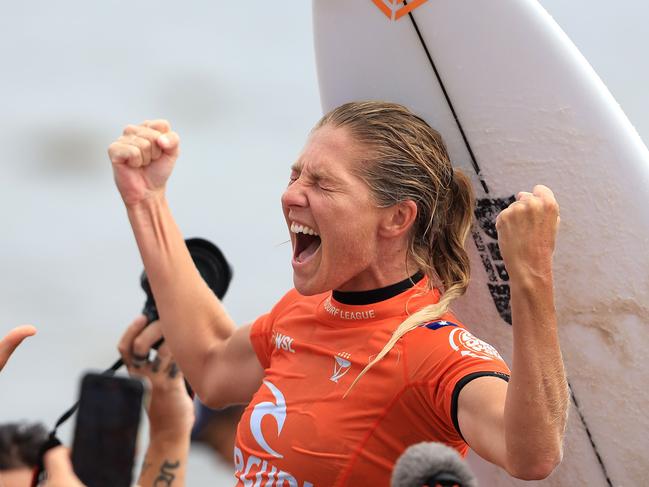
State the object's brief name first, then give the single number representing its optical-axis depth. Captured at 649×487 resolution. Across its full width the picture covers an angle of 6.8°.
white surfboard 7.85
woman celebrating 7.34
